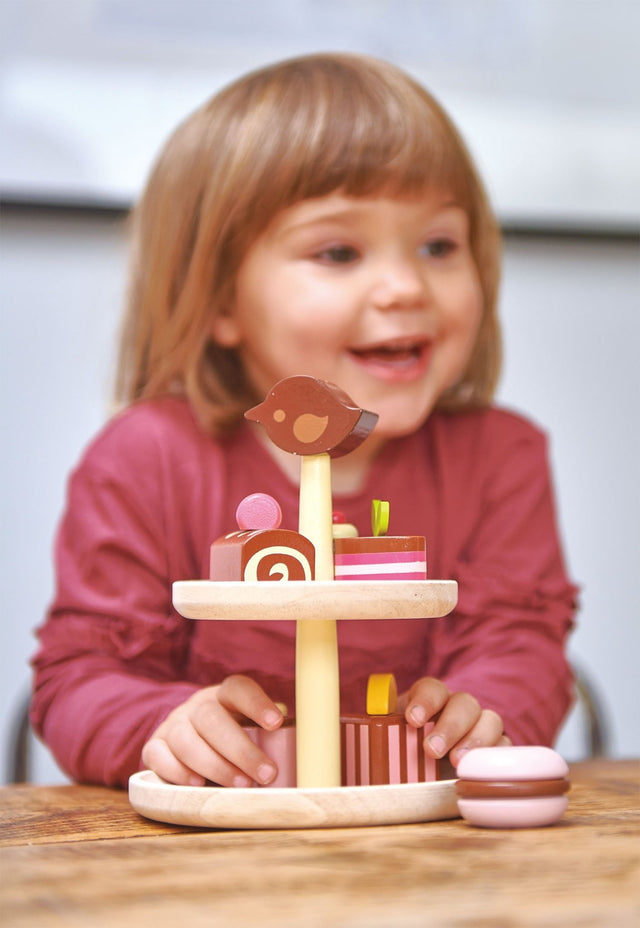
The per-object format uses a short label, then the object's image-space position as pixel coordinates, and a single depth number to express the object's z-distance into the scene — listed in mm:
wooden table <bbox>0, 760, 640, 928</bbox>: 1075
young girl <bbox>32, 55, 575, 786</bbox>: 1515
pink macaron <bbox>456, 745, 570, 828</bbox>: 1225
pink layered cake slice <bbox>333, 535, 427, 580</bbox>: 1256
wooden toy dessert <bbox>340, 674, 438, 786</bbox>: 1290
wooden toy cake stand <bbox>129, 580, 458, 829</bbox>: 1225
